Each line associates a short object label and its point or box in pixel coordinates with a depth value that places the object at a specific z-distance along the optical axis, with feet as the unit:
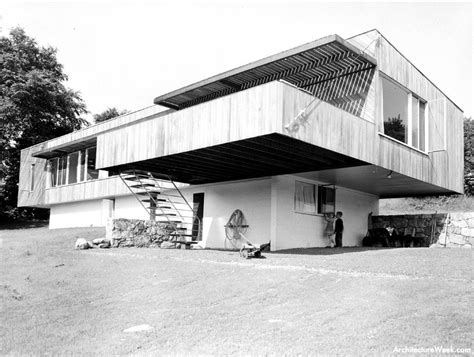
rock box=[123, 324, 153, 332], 22.44
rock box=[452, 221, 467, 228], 60.81
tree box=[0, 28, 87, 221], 119.03
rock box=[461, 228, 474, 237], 59.82
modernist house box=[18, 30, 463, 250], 40.42
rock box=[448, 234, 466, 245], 60.54
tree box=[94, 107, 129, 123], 156.32
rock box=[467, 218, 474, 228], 59.98
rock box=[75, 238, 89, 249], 53.52
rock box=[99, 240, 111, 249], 53.88
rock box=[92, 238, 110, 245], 54.13
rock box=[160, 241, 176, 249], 55.36
